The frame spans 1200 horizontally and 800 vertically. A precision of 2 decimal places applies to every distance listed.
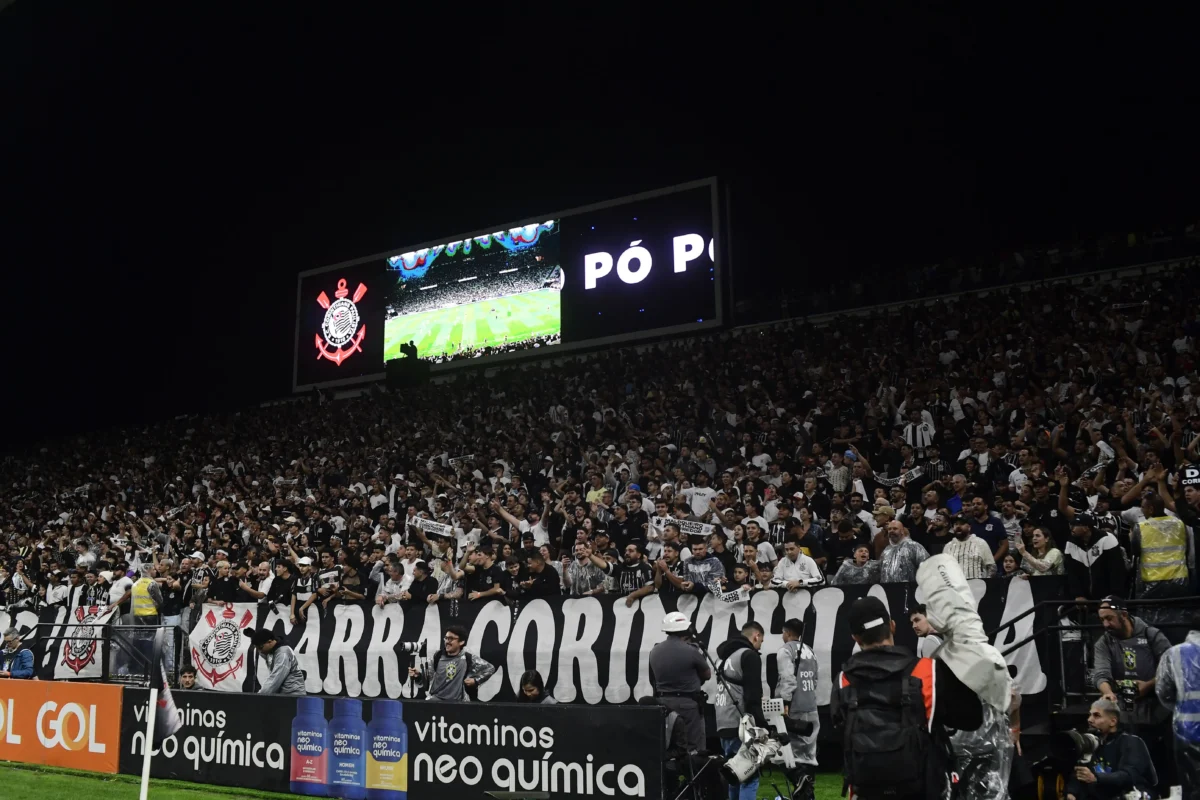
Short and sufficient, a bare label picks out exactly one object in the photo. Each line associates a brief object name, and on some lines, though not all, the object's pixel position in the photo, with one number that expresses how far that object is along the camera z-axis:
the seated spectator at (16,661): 17.36
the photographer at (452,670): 12.27
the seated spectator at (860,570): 11.88
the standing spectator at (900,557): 11.47
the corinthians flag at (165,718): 10.74
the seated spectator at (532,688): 11.29
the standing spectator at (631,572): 13.40
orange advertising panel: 12.38
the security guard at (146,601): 17.28
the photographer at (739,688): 9.45
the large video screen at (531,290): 24.59
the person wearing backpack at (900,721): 5.07
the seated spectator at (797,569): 12.22
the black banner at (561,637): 10.45
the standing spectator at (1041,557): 10.94
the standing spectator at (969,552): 11.45
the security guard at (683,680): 9.41
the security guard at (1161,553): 10.15
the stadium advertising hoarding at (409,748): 8.95
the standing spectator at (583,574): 13.95
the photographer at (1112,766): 8.16
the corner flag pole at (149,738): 8.90
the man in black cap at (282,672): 13.09
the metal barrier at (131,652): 16.30
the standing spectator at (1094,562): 10.78
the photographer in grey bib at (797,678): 10.32
